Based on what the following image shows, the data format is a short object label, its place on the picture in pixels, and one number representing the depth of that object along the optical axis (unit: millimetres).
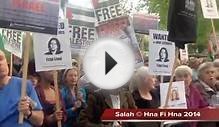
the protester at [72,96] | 4610
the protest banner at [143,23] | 7671
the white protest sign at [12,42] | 5474
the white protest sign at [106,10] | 5692
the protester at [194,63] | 7435
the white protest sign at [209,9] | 6801
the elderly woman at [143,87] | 4823
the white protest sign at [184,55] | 8344
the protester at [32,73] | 4817
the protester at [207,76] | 5399
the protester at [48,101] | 4321
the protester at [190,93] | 4716
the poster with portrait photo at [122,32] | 5661
